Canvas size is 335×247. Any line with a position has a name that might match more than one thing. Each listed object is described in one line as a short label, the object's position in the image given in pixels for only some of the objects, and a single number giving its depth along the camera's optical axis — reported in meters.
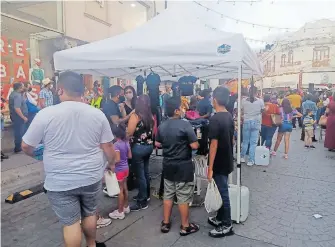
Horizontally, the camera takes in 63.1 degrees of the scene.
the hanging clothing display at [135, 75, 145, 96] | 7.07
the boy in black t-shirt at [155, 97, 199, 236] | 3.21
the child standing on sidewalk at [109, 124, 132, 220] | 3.59
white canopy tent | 3.43
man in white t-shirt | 2.28
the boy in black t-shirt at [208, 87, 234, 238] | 3.16
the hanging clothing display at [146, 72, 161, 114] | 6.22
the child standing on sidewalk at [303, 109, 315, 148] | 8.55
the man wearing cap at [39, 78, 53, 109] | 7.50
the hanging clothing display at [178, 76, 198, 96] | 7.49
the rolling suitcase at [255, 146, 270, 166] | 6.52
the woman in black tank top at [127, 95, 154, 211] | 3.76
